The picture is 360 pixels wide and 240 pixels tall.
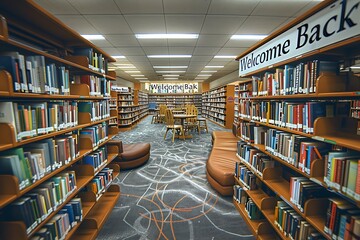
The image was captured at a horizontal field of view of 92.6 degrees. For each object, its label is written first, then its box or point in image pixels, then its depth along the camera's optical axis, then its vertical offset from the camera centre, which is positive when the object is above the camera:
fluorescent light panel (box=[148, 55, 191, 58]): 6.71 +1.87
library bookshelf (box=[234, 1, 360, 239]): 1.04 -0.23
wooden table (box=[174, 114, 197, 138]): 6.36 -0.47
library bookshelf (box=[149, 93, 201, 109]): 14.88 +0.44
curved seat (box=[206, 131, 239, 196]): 2.55 -1.00
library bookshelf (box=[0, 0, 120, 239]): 1.07 -0.17
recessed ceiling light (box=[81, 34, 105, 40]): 4.57 +1.81
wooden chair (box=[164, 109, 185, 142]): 6.16 -0.65
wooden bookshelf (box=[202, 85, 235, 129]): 8.38 -0.04
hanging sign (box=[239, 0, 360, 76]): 0.98 +0.52
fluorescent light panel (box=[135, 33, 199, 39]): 4.61 +1.84
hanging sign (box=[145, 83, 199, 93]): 15.93 +1.57
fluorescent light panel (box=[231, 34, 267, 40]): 4.65 +1.87
